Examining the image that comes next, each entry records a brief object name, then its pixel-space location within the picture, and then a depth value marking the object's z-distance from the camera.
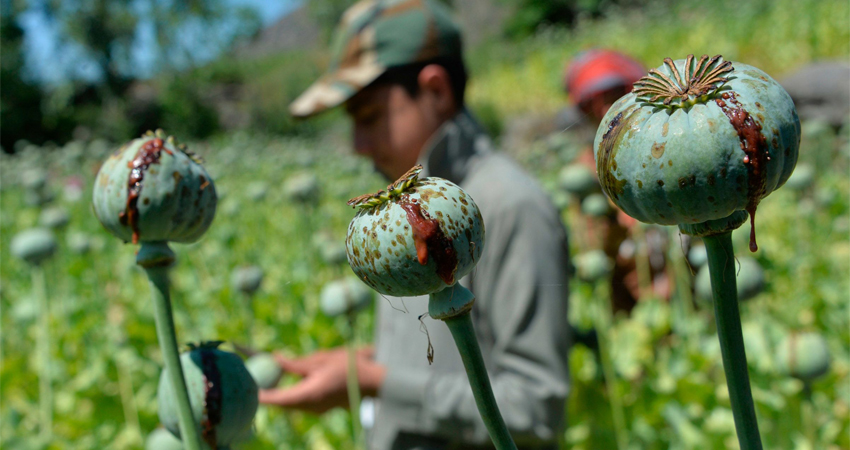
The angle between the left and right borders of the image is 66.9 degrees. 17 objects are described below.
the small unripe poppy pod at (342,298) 0.98
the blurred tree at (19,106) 11.00
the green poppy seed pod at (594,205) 1.41
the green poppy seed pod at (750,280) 0.94
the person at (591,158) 1.66
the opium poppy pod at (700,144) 0.19
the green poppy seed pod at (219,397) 0.29
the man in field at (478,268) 1.01
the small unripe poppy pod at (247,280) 1.41
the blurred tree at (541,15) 12.19
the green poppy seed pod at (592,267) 1.21
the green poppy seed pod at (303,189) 1.81
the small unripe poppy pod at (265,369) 0.91
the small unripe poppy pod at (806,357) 0.71
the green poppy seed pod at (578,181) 1.38
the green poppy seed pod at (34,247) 1.16
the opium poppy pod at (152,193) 0.29
